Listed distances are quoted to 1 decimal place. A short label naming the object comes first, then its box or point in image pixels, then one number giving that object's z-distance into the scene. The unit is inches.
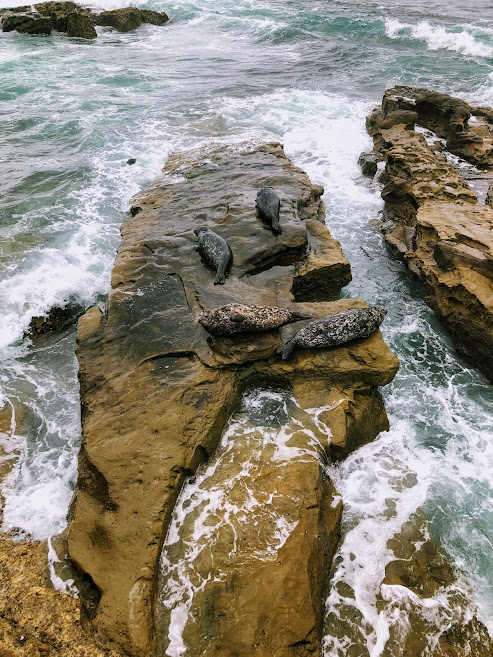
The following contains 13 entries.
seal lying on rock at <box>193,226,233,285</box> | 252.7
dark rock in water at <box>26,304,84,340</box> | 269.3
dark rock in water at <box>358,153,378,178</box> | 445.4
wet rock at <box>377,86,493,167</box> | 468.8
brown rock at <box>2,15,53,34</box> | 980.6
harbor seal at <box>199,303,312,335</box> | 209.2
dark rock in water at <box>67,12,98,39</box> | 978.7
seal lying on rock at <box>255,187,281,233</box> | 290.0
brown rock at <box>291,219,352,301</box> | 267.4
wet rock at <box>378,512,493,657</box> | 145.6
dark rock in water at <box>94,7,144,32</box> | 1047.6
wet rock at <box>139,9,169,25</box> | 1118.4
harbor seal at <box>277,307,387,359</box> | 213.2
